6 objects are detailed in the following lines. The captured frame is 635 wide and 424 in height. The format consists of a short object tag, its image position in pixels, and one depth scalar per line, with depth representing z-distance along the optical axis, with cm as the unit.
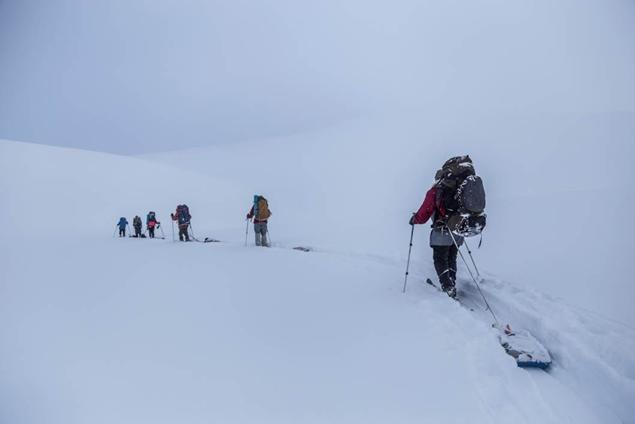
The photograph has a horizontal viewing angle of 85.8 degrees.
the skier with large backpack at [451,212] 515
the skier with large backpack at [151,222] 1667
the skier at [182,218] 1402
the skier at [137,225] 1764
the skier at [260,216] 1130
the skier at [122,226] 1862
